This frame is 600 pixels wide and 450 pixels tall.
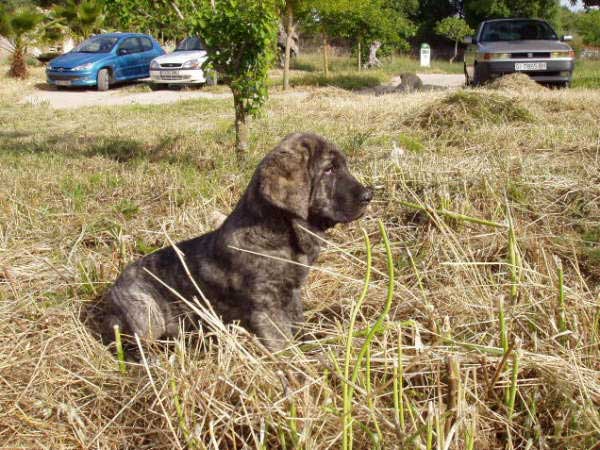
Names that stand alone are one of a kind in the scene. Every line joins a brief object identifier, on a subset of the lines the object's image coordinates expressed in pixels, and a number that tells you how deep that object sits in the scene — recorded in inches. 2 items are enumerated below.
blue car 761.0
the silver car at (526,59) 556.4
